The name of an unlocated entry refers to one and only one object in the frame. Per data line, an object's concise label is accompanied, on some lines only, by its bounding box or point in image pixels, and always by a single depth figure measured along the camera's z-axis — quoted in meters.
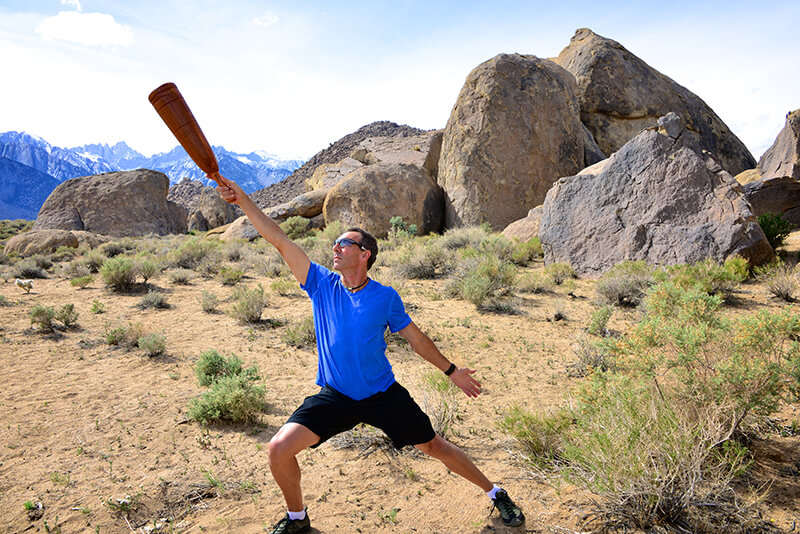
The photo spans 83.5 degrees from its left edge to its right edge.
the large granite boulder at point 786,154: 13.42
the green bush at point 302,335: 6.34
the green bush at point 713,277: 6.88
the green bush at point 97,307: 8.18
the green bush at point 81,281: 10.22
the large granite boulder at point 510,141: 14.04
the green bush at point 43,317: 7.06
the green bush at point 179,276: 10.45
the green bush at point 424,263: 9.72
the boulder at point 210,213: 32.97
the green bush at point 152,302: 8.49
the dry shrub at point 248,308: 7.26
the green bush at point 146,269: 10.27
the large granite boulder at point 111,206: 25.58
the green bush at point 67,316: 7.32
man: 2.51
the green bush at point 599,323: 5.93
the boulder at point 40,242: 17.39
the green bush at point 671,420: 2.39
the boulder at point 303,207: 18.31
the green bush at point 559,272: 8.88
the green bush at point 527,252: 10.33
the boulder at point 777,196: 12.09
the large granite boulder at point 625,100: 17.55
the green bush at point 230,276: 10.38
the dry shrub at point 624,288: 7.20
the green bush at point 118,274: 9.69
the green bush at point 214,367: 4.98
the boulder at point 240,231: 18.21
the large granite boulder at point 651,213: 7.80
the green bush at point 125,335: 6.49
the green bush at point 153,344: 5.95
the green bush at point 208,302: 8.14
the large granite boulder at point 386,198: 15.29
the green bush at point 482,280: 7.52
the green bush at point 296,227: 17.06
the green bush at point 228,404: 4.20
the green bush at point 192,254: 12.55
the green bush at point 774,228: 8.90
